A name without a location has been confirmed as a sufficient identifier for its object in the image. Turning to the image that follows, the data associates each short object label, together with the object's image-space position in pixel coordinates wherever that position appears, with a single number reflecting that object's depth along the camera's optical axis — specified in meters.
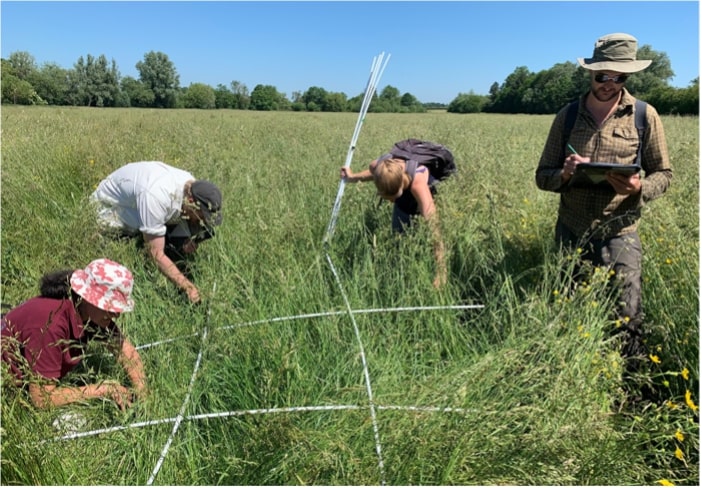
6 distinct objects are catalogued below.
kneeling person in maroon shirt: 1.76
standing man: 2.18
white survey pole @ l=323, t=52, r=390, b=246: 3.42
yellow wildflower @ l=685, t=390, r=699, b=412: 1.58
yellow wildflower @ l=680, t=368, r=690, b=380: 1.80
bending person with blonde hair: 2.78
